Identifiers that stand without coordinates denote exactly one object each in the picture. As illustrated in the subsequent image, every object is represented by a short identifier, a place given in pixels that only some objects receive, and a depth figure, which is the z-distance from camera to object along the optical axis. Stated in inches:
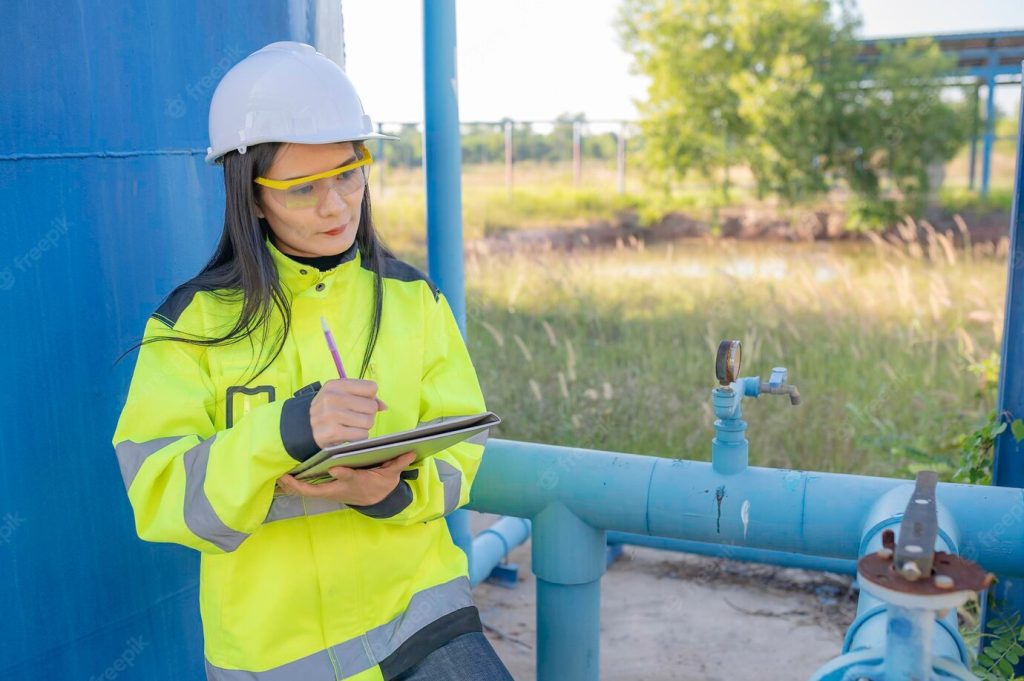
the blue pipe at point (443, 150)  102.6
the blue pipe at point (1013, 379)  93.3
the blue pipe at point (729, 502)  80.4
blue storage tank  67.6
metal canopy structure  559.2
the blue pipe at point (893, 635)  44.2
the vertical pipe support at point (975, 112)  536.0
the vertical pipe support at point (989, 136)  559.8
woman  60.3
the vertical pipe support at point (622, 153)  581.9
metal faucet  83.5
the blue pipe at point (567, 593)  91.5
